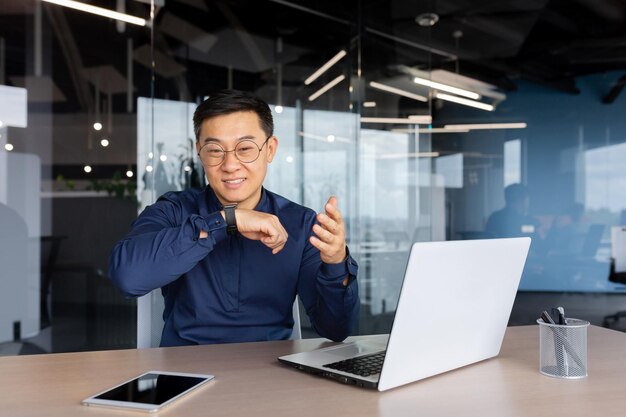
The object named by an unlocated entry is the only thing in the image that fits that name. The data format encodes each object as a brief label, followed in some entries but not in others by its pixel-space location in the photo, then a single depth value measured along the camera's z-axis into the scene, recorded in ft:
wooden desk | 3.03
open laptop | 3.20
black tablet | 3.05
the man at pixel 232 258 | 4.81
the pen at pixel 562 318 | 3.73
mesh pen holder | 3.70
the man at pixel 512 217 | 19.71
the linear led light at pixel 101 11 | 12.25
